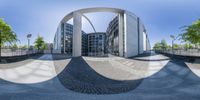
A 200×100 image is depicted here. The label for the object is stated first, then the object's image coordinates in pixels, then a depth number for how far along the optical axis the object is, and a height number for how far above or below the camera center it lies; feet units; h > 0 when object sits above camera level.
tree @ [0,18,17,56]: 53.41 +10.03
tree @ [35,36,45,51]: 105.20 +9.08
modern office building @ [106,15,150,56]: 55.65 +12.51
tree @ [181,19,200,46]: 51.94 +8.79
